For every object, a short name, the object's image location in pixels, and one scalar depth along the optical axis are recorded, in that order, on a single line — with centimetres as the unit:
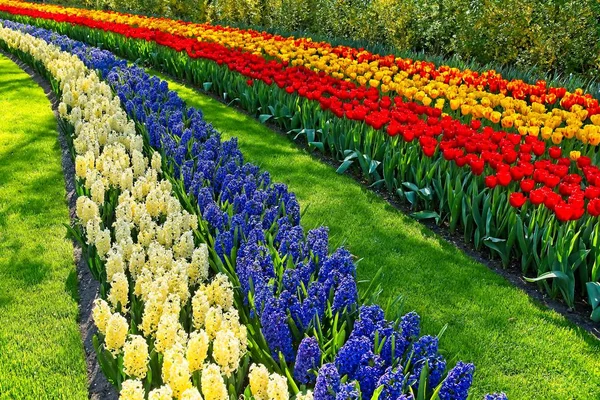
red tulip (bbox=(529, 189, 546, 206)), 389
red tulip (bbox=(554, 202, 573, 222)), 368
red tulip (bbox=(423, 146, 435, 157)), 478
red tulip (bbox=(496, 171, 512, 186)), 419
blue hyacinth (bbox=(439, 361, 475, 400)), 215
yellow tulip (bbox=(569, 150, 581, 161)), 466
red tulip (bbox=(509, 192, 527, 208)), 393
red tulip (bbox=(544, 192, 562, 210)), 380
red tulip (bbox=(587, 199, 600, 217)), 370
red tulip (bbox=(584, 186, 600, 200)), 383
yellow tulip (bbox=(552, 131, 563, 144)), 516
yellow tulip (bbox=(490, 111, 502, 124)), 575
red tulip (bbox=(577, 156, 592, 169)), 450
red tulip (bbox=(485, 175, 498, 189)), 423
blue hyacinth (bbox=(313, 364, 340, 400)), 212
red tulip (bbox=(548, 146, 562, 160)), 468
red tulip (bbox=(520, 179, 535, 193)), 404
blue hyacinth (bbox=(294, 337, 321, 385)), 236
